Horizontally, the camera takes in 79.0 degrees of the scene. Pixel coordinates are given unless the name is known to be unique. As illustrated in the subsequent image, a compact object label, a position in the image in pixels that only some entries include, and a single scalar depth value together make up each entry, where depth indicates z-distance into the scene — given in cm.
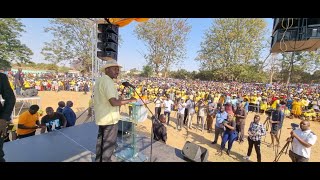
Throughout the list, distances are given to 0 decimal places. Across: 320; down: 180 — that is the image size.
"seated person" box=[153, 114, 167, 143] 508
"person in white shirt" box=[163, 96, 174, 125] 1002
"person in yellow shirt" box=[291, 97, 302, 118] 1271
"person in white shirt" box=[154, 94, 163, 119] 1029
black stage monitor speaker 347
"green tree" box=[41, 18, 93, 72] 2875
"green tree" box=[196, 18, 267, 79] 2802
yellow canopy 441
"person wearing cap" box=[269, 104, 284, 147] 685
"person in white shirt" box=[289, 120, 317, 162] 394
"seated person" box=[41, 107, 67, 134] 515
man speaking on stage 243
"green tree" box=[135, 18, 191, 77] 2944
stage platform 321
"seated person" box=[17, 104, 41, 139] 480
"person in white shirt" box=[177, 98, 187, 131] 927
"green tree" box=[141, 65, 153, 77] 4284
